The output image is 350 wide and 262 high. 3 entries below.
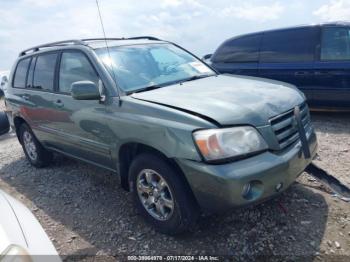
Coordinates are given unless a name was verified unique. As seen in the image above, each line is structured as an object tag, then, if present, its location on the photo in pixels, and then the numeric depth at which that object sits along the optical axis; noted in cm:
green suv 262
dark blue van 602
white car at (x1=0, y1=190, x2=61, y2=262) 139
